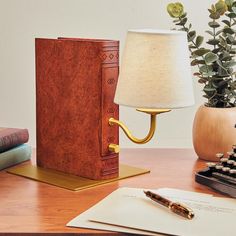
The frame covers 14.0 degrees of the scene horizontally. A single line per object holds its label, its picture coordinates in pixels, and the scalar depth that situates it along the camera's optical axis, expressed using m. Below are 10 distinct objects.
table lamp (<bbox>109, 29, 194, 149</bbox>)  1.80
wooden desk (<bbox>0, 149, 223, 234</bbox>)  1.65
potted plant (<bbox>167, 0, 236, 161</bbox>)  2.06
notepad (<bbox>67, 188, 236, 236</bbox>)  1.62
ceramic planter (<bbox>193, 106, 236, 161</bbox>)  2.06
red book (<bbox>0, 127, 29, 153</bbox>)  2.02
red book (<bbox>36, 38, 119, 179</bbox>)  1.90
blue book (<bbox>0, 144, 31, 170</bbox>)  2.00
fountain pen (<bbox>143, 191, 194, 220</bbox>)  1.67
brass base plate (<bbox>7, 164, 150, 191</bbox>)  1.87
